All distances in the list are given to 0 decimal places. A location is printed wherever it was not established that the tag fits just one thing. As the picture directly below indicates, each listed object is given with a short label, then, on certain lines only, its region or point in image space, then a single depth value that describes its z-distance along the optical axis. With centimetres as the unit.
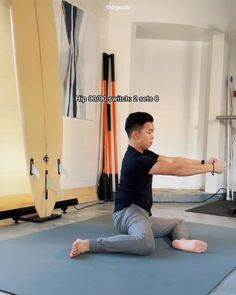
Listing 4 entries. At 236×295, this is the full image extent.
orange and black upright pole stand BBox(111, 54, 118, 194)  500
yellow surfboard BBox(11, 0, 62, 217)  349
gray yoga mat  180
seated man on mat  232
